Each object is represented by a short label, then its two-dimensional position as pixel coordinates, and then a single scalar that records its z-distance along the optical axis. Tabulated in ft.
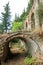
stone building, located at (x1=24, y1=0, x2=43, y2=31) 31.97
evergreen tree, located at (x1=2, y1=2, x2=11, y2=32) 58.30
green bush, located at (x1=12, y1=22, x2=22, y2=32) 53.01
